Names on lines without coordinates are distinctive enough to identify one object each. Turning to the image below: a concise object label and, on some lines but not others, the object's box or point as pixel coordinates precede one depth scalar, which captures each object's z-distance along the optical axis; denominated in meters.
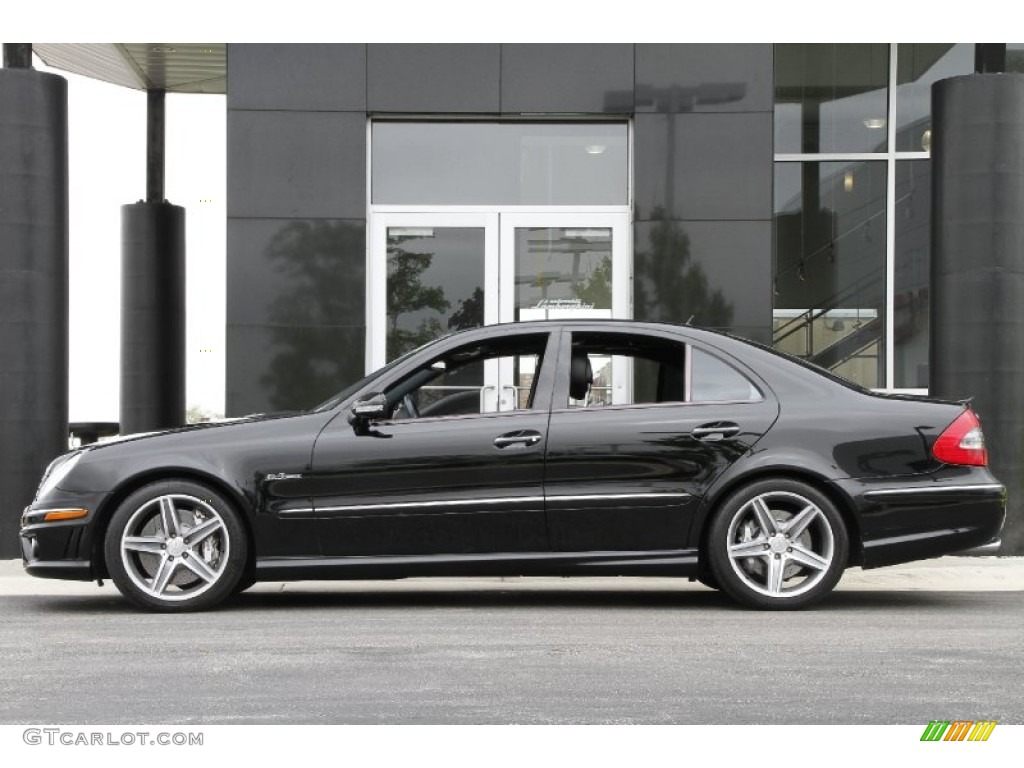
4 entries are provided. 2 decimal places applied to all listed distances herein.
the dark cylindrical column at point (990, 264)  10.93
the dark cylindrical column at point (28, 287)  11.05
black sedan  7.70
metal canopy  16.58
